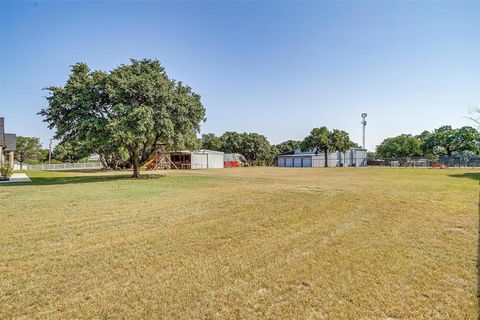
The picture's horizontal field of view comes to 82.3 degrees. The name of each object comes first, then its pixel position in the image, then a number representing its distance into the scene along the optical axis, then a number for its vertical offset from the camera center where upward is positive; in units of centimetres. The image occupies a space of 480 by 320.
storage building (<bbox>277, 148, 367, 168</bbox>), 5512 +42
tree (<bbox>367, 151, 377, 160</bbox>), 8955 +223
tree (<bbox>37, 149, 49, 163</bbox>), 5962 +153
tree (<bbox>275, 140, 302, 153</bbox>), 7306 +412
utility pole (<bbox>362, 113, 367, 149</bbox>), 5704 +763
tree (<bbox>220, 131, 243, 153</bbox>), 6047 +432
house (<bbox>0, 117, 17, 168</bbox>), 3317 +224
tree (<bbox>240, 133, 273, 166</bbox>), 6053 +299
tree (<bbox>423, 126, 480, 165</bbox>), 4622 +359
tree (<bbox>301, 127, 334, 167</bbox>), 4656 +352
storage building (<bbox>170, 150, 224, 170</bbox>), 4441 +47
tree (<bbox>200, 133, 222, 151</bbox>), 6232 +455
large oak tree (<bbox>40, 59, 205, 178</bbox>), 1703 +355
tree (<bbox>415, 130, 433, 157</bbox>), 5452 +291
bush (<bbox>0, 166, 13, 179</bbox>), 1912 -60
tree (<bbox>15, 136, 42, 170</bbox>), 5484 +299
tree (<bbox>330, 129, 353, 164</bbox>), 4706 +359
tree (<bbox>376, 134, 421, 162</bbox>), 5899 +307
